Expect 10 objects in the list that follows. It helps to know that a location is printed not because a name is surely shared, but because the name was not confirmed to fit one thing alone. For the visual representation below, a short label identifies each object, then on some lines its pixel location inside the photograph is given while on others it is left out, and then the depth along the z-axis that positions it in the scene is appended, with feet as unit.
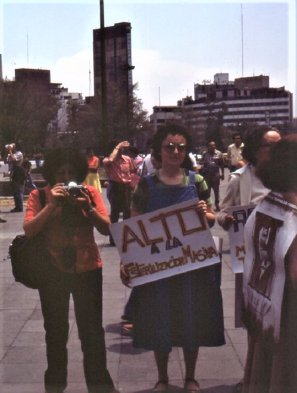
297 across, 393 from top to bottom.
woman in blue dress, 16.87
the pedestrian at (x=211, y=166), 60.13
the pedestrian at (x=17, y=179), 66.23
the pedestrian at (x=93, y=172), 50.56
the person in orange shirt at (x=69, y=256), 15.89
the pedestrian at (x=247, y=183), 17.47
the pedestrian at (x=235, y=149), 50.99
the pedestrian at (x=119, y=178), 40.27
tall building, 159.94
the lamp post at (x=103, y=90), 91.23
